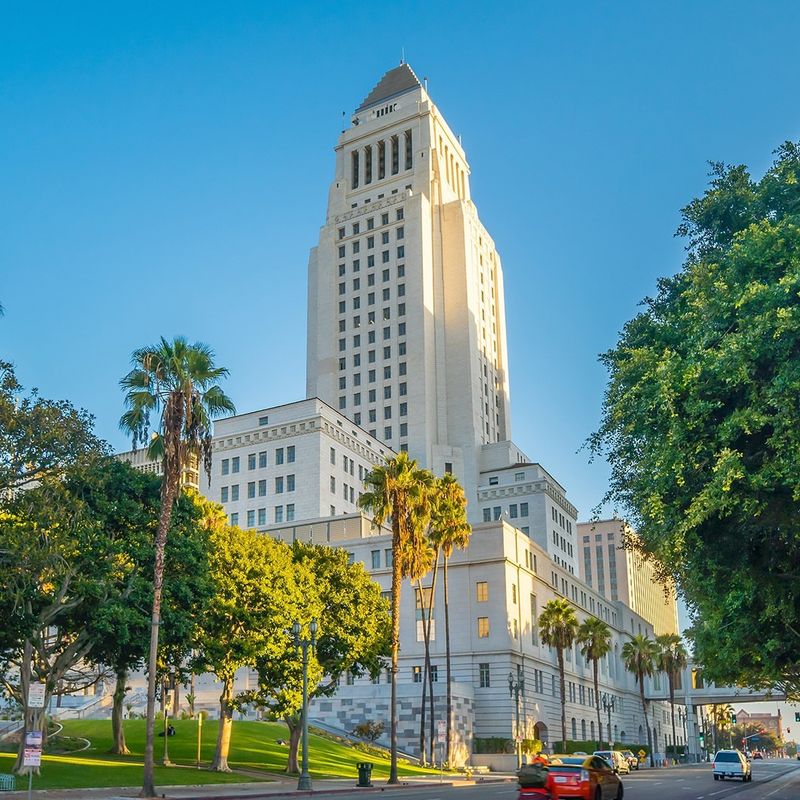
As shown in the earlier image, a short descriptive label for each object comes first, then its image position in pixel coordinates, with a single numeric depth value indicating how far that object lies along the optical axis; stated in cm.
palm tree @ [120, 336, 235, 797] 3478
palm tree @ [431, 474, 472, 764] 5831
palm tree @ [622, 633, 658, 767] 10381
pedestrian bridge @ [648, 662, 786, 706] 12575
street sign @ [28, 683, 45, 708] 2247
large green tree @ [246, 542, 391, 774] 4253
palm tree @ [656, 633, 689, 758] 11054
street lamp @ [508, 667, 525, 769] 6013
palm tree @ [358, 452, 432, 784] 5128
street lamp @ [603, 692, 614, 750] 8804
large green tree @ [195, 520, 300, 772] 4172
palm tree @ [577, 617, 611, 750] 8031
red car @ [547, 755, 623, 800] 2473
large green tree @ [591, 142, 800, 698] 1995
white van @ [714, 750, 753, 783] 5325
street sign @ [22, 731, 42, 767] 2172
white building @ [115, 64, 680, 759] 7300
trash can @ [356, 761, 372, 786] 3844
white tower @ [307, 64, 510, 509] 11775
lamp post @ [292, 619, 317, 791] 3512
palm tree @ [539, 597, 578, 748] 7262
